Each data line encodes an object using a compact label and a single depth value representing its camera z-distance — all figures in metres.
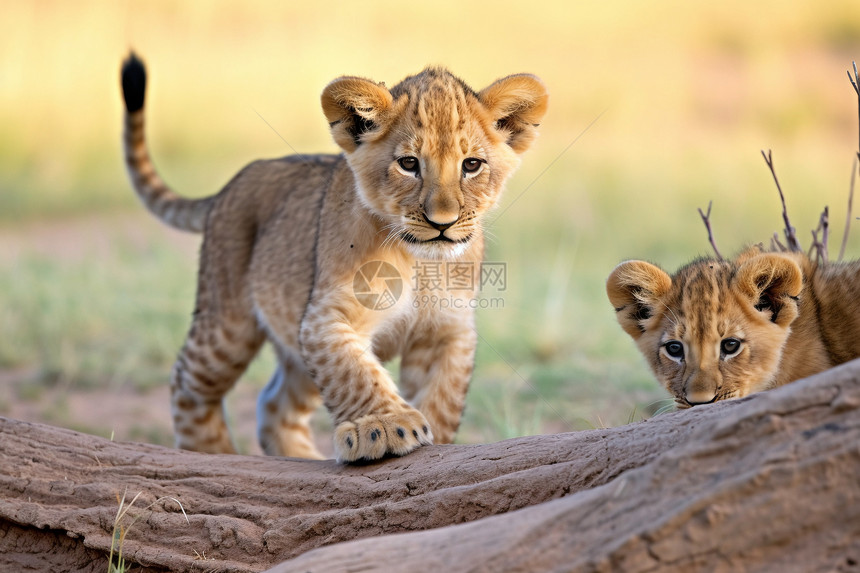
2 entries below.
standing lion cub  7.33
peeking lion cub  6.76
